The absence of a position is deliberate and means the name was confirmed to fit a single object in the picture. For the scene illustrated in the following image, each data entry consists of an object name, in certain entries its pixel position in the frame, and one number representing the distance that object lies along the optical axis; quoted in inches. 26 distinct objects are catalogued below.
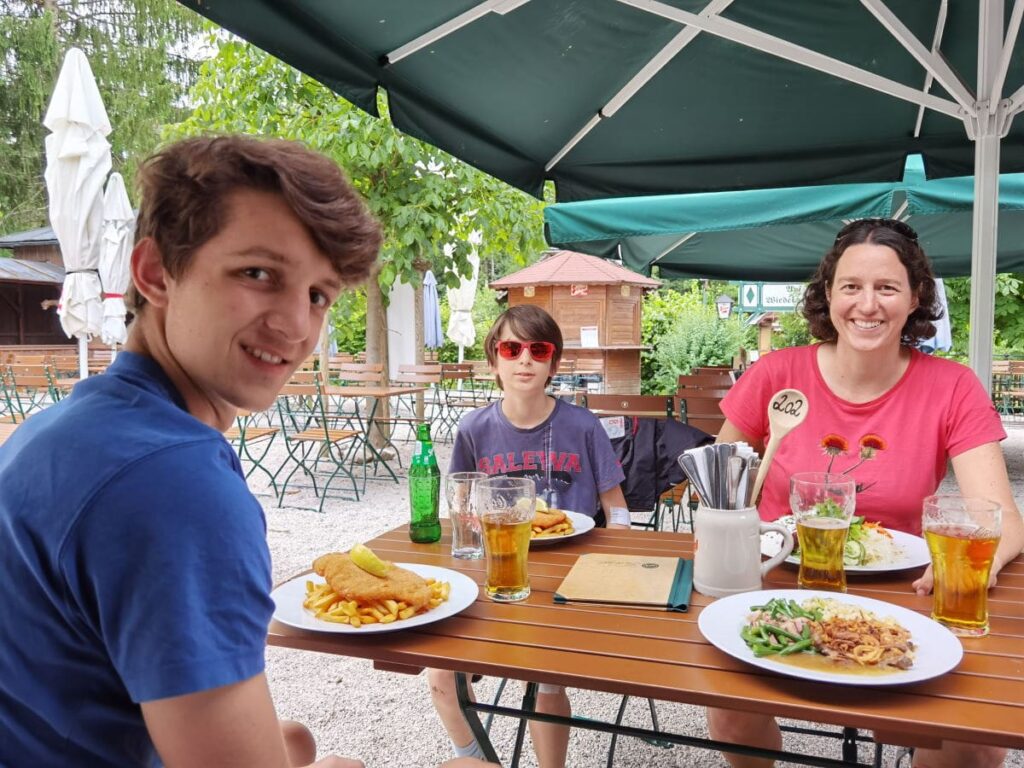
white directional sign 481.4
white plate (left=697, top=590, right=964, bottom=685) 42.9
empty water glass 70.3
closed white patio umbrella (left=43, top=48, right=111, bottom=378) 247.3
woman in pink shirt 78.5
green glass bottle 76.2
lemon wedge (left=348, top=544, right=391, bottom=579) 57.4
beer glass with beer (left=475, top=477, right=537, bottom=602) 58.5
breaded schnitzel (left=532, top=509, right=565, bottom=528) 76.6
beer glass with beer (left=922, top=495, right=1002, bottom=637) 50.8
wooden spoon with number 59.6
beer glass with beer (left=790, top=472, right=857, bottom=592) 57.9
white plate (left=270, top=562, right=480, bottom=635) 51.6
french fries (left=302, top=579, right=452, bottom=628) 53.0
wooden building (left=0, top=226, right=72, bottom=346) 756.0
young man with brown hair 28.0
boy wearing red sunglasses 100.3
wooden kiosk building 667.4
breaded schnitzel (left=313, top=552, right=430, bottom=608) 54.2
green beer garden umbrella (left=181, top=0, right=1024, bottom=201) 94.6
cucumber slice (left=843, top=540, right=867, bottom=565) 64.9
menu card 57.5
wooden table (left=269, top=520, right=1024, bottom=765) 40.6
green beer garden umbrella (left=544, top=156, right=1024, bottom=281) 142.8
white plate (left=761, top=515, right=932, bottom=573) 62.9
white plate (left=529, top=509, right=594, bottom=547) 73.9
